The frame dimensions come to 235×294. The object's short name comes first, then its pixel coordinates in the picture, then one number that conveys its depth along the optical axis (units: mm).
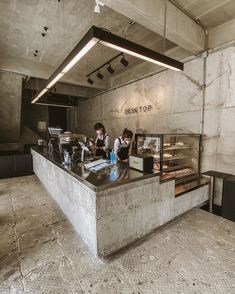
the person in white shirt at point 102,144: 4402
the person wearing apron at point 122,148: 3771
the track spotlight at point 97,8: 2464
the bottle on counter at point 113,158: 3226
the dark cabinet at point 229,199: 3186
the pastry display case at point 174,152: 3236
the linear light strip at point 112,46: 1835
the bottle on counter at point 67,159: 3080
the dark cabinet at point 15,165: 5934
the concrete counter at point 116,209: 2059
